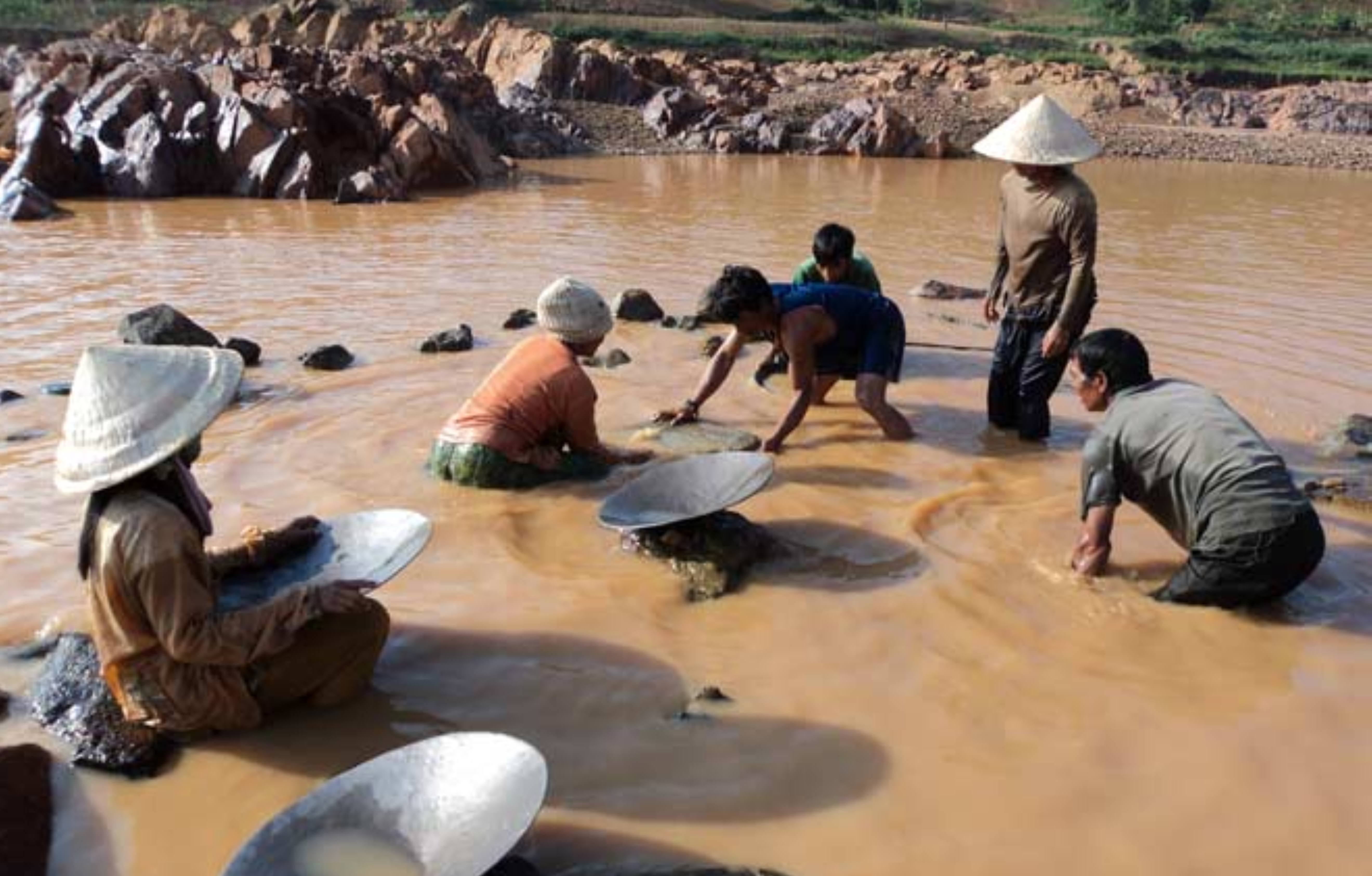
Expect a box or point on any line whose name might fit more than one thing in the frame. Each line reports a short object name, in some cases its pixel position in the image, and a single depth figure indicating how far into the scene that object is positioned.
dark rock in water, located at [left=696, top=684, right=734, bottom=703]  3.29
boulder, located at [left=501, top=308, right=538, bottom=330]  8.34
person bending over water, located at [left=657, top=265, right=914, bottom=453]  4.99
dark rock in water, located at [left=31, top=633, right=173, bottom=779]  2.99
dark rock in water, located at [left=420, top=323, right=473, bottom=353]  7.53
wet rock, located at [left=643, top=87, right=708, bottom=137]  27.62
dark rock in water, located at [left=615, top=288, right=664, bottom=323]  8.51
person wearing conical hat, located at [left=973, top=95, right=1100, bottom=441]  5.17
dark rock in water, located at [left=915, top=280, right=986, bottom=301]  9.53
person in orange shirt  4.68
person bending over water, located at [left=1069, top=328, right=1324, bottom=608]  3.54
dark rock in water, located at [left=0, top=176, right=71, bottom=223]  13.62
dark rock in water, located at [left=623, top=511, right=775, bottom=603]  4.03
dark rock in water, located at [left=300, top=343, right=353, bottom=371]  7.09
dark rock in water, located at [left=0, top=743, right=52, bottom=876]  2.62
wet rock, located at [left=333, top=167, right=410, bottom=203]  15.55
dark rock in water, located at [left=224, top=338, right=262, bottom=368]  7.08
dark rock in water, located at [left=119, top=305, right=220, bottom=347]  6.81
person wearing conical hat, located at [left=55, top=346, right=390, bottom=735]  2.66
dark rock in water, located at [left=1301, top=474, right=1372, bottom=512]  4.81
